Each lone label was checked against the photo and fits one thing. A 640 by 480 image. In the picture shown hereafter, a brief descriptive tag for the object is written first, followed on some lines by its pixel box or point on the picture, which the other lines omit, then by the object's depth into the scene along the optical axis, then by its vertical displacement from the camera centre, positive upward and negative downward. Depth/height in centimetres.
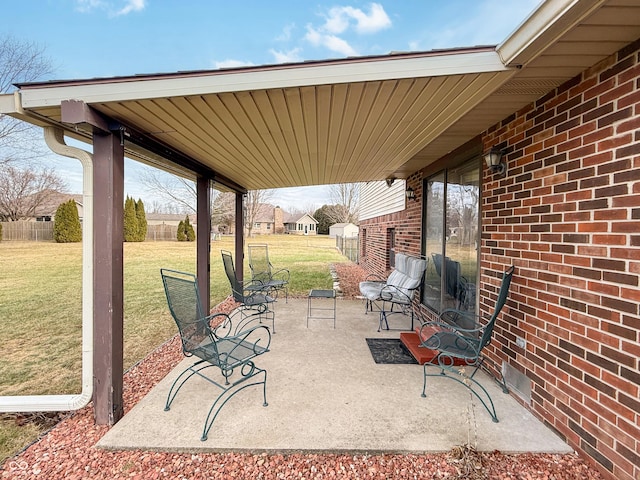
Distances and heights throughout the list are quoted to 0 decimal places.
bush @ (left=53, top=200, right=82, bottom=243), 1873 +51
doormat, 331 -135
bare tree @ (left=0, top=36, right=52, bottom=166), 1086 +570
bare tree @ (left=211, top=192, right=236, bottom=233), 2023 +180
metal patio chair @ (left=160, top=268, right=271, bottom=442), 239 -92
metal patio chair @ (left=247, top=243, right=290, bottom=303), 589 -60
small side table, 486 -133
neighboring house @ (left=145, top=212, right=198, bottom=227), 3906 +211
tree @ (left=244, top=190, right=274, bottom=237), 2412 +257
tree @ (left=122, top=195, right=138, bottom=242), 2122 +76
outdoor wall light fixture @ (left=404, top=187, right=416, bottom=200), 554 +74
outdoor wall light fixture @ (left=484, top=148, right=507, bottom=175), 288 +69
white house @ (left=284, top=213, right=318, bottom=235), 5319 +154
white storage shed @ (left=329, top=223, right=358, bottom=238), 3253 +56
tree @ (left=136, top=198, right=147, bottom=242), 2273 +88
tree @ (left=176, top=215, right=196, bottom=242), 2411 +16
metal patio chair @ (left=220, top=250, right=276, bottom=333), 441 -95
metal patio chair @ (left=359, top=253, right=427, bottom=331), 443 -87
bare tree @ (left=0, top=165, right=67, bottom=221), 2089 +298
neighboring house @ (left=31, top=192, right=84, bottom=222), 2444 +205
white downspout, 230 -46
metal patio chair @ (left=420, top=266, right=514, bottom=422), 248 -97
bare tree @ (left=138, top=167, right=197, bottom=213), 1911 +285
